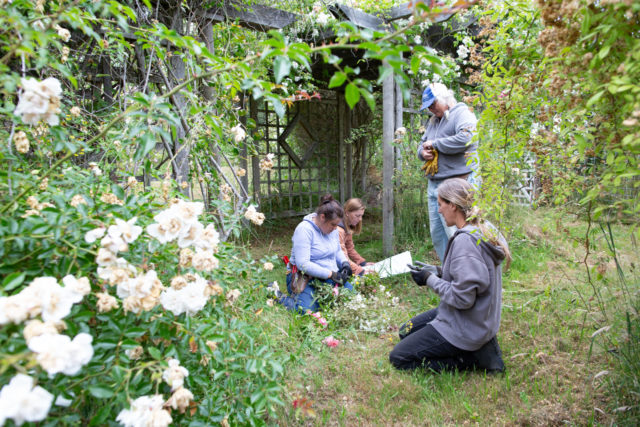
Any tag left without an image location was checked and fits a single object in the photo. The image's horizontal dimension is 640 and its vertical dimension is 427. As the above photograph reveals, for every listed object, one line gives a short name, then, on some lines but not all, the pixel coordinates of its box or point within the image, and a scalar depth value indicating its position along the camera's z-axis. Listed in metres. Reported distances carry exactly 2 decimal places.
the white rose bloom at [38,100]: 0.87
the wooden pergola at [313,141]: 4.10
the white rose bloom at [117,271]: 0.89
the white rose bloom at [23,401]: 0.68
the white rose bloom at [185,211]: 0.97
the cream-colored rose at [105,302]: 0.89
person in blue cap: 3.24
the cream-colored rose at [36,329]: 0.73
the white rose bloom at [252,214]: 1.70
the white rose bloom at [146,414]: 0.83
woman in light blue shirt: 3.16
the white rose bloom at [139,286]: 0.90
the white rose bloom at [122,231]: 0.92
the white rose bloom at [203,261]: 1.01
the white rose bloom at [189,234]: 0.99
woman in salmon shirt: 3.88
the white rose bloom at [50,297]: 0.76
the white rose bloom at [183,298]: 0.97
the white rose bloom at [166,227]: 0.96
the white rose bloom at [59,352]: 0.71
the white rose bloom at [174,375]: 0.91
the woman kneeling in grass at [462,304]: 2.12
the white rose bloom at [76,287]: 0.82
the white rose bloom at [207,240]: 1.05
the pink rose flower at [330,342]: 2.52
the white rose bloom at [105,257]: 0.89
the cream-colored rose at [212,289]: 1.01
